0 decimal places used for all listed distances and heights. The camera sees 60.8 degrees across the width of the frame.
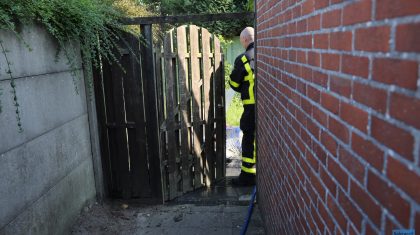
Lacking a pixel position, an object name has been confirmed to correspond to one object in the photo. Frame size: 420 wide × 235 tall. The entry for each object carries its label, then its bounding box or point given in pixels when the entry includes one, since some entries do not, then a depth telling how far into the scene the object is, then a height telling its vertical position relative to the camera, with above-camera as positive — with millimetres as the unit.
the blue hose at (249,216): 4060 -1914
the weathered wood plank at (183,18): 4348 +457
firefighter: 5066 -632
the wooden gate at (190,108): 4723 -734
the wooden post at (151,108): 4461 -650
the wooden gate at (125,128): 4535 -900
